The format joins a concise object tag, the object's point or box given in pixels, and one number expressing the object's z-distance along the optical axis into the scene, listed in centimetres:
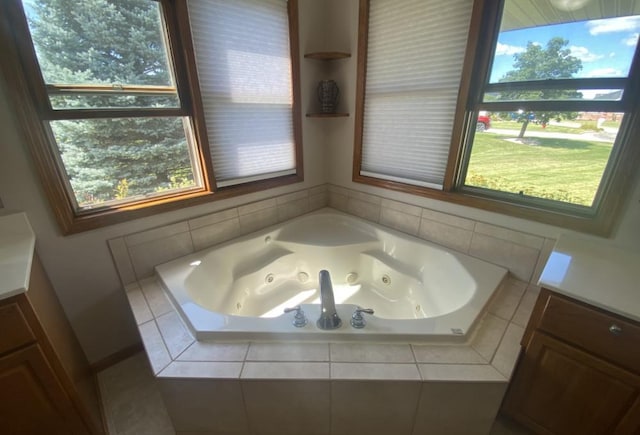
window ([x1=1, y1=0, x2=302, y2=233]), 120
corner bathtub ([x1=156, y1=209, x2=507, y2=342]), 122
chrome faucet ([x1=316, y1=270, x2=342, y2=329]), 123
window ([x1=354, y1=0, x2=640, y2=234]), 118
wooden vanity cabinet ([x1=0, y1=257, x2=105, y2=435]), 91
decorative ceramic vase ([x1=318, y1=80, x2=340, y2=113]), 216
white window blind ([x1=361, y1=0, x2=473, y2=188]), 161
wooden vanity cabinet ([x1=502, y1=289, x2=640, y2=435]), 94
